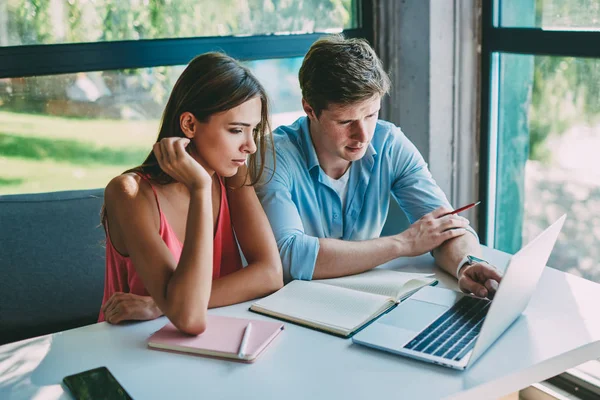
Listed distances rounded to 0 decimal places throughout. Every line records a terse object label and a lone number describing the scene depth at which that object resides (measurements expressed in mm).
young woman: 1349
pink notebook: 1214
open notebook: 1338
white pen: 1189
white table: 1104
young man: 1648
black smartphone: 1095
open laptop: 1153
